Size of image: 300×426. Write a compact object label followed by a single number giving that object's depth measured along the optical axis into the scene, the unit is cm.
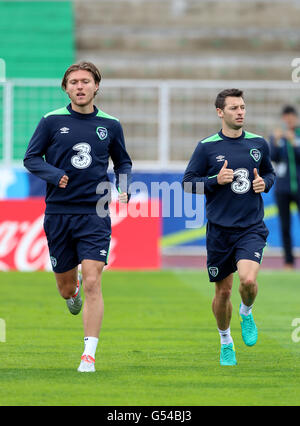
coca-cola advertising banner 3359
